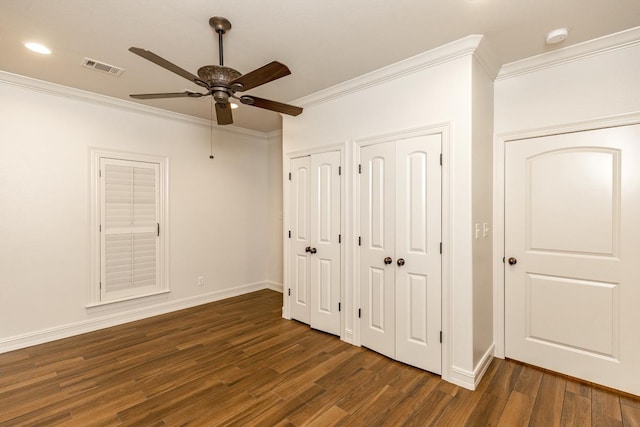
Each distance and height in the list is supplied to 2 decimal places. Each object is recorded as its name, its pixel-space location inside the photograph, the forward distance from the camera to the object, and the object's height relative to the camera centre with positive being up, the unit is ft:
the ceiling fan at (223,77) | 6.17 +2.99
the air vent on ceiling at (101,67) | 8.76 +4.47
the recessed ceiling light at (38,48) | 7.86 +4.46
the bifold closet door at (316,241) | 10.84 -1.05
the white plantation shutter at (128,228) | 11.71 -0.62
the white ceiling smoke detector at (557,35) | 7.12 +4.37
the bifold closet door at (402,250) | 8.38 -1.08
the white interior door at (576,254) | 7.48 -1.09
